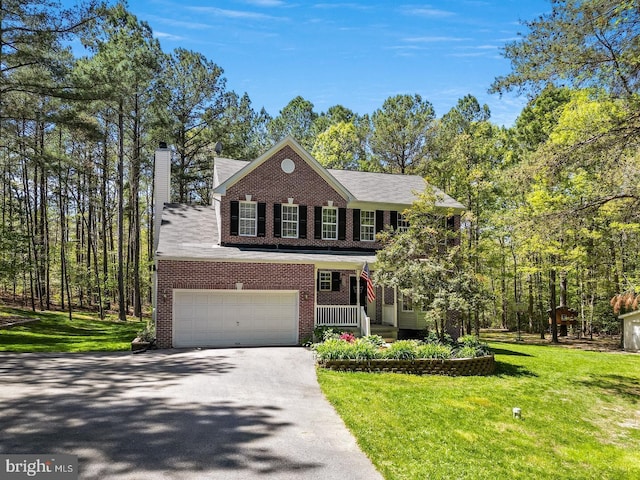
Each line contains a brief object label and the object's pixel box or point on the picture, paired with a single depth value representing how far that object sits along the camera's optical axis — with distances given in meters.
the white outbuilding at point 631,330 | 22.89
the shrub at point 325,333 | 15.72
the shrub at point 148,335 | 15.30
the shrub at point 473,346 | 14.08
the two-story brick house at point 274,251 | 15.78
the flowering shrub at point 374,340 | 14.55
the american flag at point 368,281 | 15.78
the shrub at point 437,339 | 14.97
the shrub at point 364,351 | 12.71
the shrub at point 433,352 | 13.42
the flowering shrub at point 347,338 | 14.71
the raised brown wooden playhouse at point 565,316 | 29.22
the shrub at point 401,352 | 13.12
